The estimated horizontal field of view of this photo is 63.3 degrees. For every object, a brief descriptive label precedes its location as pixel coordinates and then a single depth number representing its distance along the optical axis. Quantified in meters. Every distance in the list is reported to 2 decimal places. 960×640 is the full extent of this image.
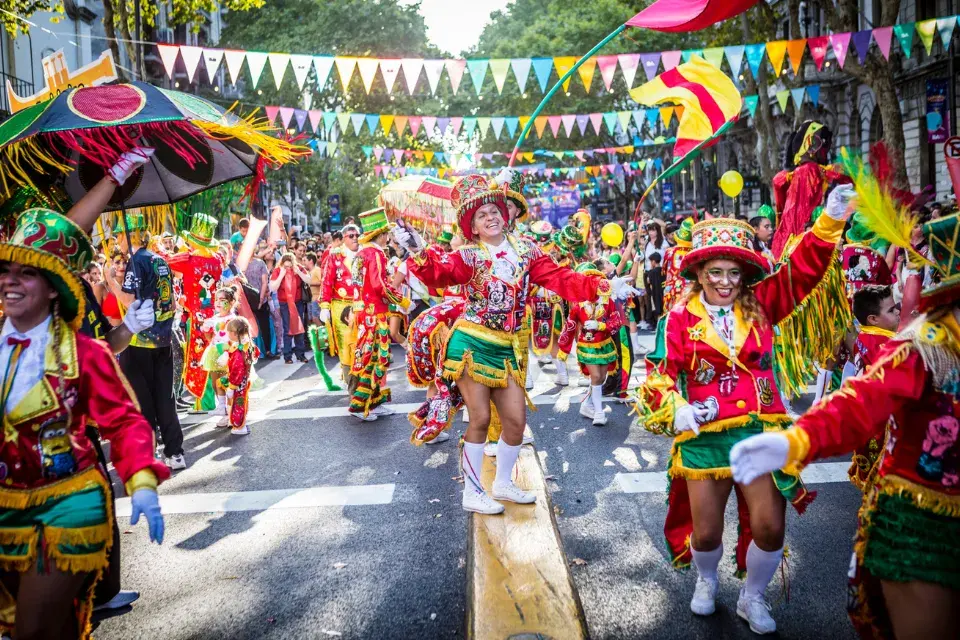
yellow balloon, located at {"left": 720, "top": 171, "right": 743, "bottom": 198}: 9.30
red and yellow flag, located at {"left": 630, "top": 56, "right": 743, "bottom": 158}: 7.20
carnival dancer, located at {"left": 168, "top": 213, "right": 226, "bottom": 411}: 8.34
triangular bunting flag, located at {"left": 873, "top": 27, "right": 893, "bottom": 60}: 11.27
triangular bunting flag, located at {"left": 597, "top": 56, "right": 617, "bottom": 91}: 12.71
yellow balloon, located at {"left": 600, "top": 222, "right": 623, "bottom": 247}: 9.17
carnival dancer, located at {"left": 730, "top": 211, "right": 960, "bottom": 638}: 2.41
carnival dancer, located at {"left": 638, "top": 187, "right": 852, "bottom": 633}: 3.41
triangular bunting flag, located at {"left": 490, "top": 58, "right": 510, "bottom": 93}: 12.66
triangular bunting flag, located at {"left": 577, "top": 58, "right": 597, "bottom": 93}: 13.09
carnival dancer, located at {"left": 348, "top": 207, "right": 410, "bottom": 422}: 8.37
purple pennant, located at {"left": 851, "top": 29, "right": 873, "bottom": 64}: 11.34
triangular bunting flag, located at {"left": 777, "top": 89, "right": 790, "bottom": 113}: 18.20
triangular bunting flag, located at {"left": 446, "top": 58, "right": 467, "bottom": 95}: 12.87
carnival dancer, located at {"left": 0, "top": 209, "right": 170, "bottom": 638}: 2.69
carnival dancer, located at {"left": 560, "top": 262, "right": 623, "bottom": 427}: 7.99
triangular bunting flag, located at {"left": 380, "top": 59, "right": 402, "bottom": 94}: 12.55
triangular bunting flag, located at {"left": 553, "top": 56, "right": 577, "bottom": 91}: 12.79
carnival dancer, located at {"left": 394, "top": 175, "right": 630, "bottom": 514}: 5.08
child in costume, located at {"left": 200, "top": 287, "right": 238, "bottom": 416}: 8.07
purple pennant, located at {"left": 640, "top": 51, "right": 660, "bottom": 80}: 13.03
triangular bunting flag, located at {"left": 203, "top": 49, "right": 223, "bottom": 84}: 12.15
